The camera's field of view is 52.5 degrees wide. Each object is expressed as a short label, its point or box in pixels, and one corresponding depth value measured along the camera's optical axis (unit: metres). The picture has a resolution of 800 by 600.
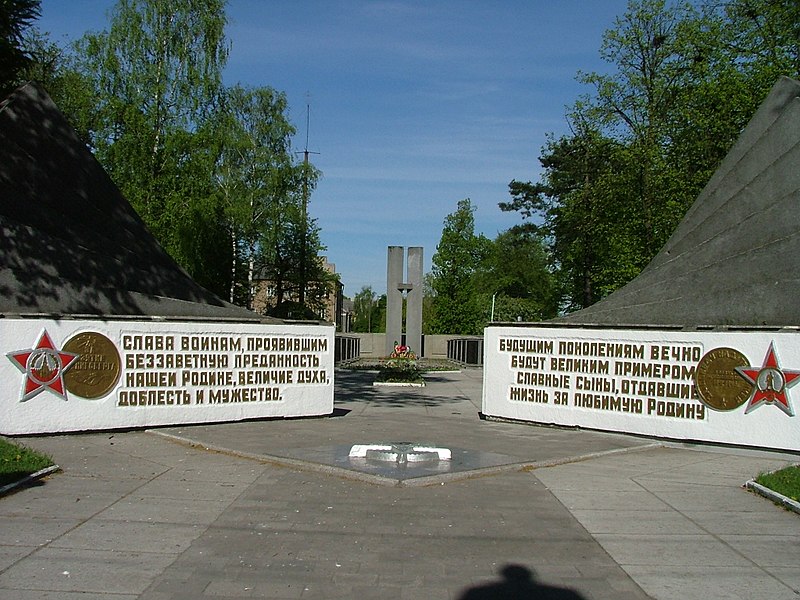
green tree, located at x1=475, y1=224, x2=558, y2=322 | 74.44
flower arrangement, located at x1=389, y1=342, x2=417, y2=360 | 26.58
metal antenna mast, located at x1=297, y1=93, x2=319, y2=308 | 43.59
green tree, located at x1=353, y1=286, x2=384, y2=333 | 110.62
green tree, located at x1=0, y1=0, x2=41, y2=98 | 17.66
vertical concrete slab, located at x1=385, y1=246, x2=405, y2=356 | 39.00
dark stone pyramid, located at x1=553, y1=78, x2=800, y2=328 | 12.29
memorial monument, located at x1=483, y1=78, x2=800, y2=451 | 11.59
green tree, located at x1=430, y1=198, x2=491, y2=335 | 52.72
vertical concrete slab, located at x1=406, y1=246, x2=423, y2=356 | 39.41
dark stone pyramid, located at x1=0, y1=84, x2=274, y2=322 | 12.83
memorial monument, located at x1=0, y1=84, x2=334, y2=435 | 12.19
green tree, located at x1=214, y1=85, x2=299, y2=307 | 38.09
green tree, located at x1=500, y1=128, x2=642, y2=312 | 29.47
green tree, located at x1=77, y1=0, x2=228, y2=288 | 32.84
